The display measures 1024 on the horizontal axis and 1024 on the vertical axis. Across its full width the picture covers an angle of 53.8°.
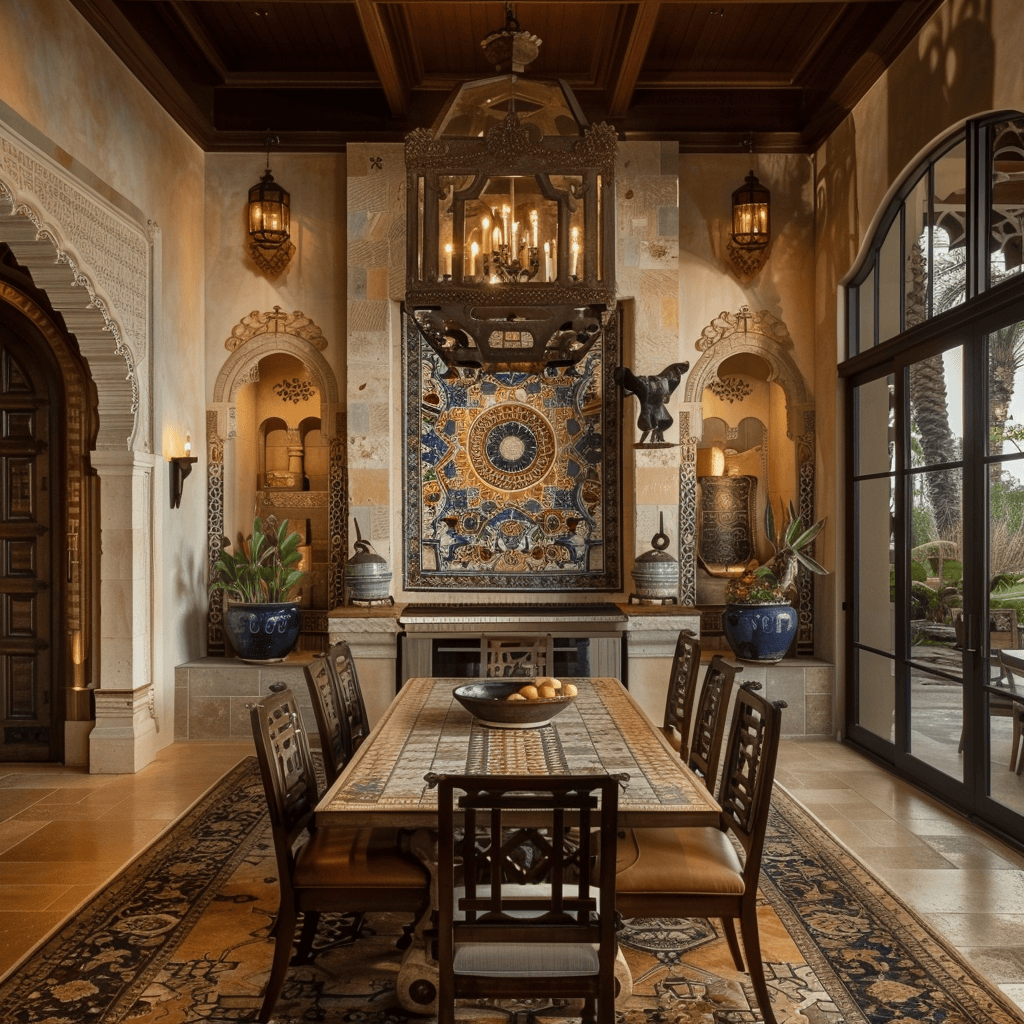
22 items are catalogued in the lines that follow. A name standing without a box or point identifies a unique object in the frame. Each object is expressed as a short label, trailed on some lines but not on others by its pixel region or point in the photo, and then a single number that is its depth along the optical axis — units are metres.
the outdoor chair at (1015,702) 4.67
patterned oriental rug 3.12
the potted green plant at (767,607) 6.99
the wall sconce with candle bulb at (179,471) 6.85
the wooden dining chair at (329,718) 3.78
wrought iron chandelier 3.02
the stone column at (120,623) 6.14
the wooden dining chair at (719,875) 2.96
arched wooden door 6.41
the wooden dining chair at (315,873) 3.02
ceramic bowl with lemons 3.63
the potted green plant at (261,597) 7.02
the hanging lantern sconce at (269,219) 7.39
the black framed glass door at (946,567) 4.81
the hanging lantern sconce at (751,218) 7.40
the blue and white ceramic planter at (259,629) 7.01
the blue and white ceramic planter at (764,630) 6.98
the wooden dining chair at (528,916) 2.38
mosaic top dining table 2.76
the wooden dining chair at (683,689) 4.29
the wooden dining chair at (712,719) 3.67
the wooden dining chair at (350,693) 4.27
